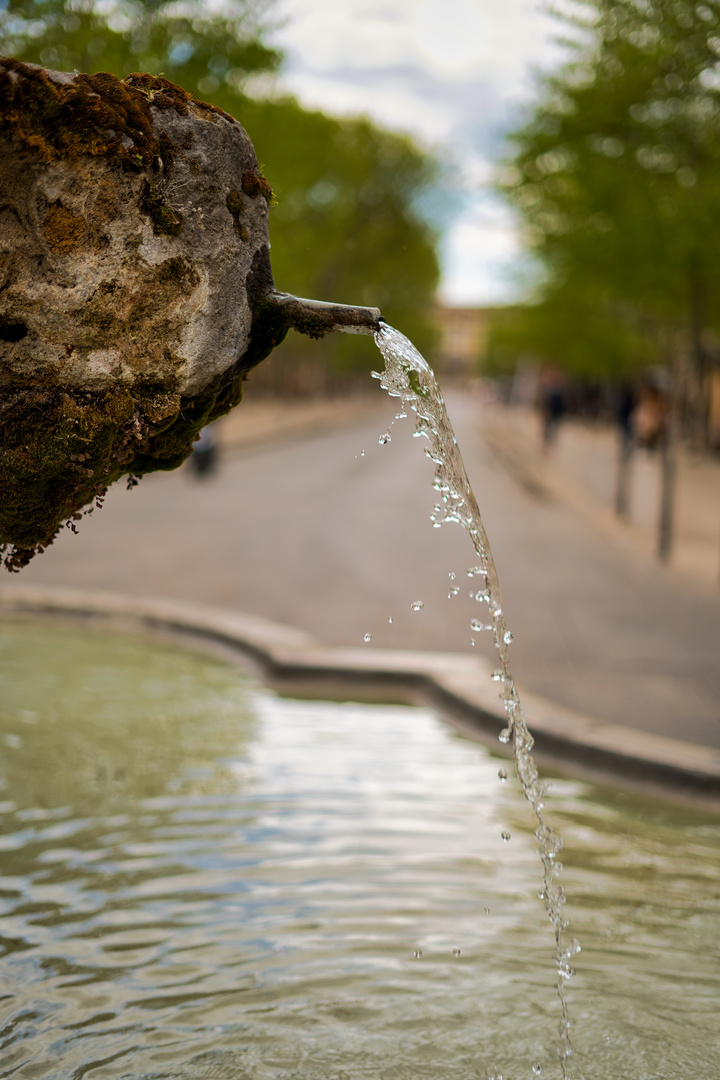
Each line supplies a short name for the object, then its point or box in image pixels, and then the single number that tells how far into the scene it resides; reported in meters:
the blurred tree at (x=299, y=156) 18.27
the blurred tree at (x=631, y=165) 14.35
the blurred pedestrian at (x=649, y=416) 24.38
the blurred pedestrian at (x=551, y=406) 31.20
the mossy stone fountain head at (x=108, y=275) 2.59
